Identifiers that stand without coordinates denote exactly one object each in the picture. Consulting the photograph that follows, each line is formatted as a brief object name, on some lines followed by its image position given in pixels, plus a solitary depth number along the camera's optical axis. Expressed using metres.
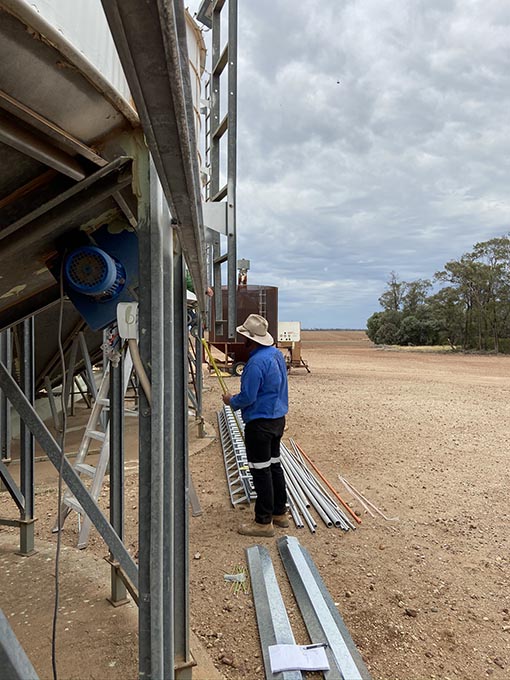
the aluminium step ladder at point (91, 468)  3.91
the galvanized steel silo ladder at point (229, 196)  2.52
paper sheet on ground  2.63
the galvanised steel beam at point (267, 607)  2.77
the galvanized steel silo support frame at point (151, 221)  0.93
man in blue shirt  4.27
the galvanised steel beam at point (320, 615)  2.65
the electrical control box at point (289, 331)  20.20
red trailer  16.73
